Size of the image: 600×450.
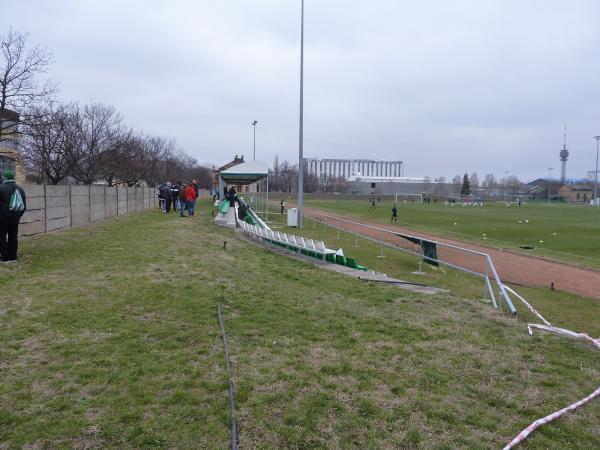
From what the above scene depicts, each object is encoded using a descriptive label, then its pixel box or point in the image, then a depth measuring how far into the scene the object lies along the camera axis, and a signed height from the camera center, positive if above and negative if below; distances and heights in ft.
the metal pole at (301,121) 78.18 +11.65
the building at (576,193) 434.30 +2.86
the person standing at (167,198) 93.20 -1.76
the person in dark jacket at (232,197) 74.34 -1.09
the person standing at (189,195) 79.46 -0.94
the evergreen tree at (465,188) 447.01 +5.95
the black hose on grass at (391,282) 30.50 -5.72
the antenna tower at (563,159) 545.85 +42.14
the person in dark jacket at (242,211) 80.30 -3.54
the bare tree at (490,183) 587.68 +15.35
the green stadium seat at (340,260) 37.21 -5.36
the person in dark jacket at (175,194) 94.25 -0.98
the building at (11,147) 50.12 +6.86
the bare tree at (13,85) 48.78 +10.64
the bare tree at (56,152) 80.64 +6.35
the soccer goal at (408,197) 383.45 -3.19
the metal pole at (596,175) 295.36 +13.99
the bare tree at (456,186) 482.69 +8.25
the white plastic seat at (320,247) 38.52 -4.53
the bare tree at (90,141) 98.02 +10.18
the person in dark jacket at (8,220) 28.96 -2.10
